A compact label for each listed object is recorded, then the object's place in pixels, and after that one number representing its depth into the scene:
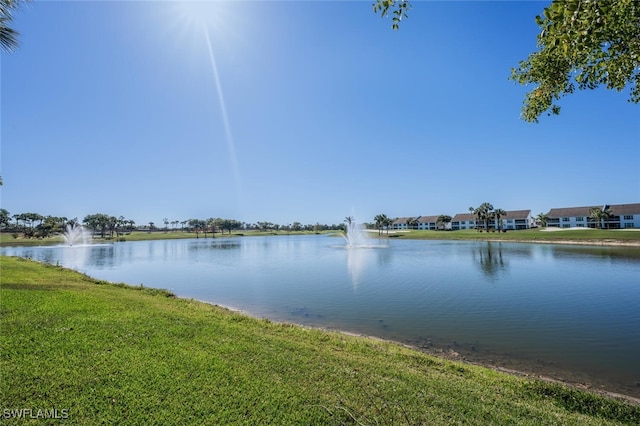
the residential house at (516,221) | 123.19
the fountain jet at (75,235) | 100.17
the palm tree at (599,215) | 93.75
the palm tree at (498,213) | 106.54
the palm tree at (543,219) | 111.69
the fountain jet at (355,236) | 80.25
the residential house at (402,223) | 165.38
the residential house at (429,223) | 150.38
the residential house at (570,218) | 103.50
